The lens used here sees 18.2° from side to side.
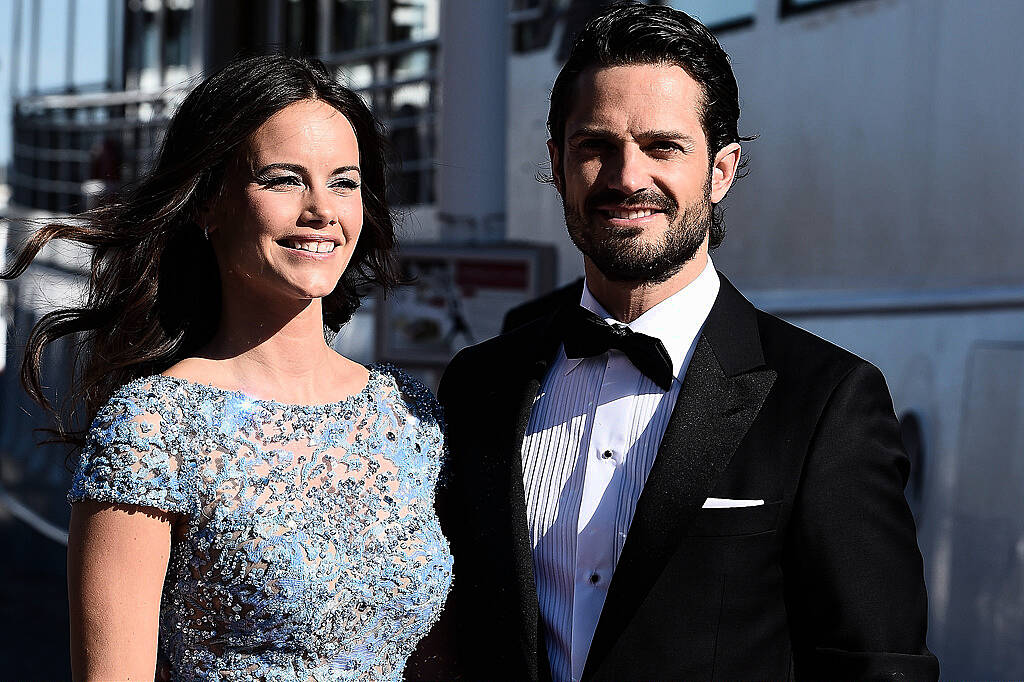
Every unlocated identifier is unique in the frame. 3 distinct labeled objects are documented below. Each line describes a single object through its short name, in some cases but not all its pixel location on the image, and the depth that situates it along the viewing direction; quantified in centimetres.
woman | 282
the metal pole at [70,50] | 1764
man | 278
